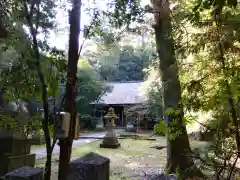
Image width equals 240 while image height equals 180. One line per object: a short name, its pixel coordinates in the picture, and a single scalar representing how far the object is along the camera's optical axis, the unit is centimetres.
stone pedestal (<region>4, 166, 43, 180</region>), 168
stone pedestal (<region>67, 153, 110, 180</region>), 198
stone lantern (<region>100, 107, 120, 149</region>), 860
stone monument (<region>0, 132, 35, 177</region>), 331
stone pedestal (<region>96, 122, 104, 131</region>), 1453
